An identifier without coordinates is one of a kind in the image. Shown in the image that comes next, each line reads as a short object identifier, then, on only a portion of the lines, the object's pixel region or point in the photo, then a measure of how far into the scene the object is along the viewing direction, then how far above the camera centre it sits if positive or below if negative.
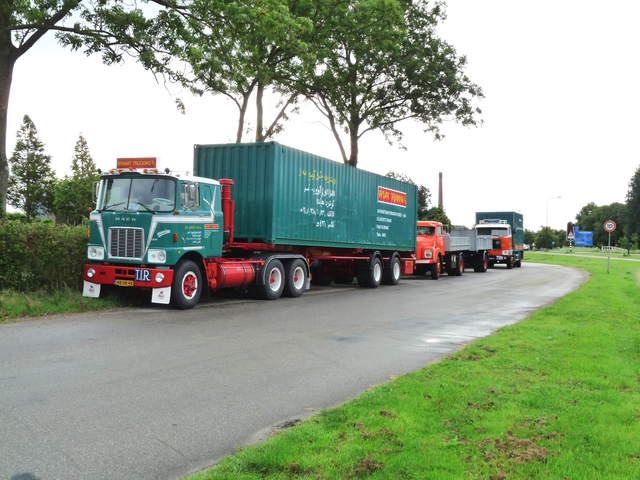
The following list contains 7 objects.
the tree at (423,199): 50.79 +4.16
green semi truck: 12.46 +0.44
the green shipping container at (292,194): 15.66 +1.43
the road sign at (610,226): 31.53 +1.24
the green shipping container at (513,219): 42.51 +2.05
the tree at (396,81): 26.80 +7.71
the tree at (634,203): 108.56 +8.46
